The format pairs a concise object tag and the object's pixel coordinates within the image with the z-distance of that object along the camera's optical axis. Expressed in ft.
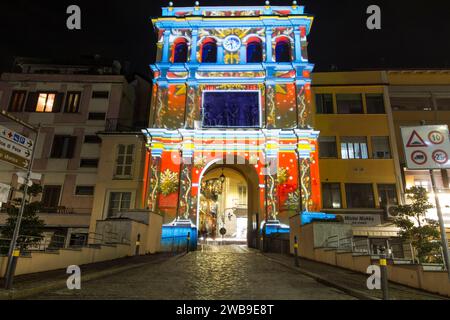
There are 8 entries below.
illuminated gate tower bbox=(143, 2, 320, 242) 73.41
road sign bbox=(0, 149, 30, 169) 22.15
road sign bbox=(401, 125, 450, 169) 22.70
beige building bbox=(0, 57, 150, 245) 78.23
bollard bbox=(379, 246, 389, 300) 19.57
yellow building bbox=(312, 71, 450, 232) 74.84
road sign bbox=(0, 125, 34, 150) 22.28
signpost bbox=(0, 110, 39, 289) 21.62
